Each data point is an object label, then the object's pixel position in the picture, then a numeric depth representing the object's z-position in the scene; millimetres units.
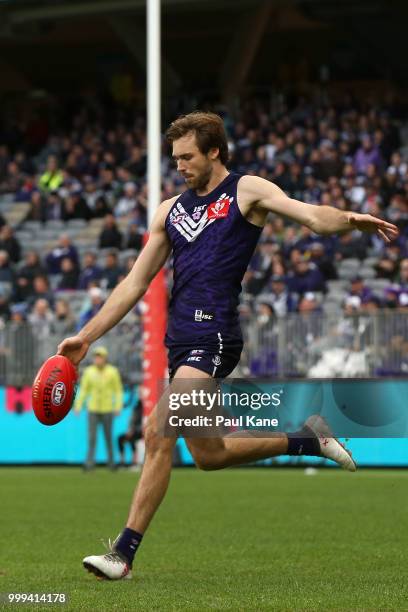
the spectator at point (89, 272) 26656
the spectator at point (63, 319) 23734
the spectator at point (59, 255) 27828
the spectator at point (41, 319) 23594
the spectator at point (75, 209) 30672
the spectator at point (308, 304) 22344
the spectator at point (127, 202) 30234
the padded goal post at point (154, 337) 22500
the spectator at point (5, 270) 27953
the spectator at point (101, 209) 30422
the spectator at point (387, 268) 23859
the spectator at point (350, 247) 25000
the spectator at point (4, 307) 25984
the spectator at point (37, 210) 31031
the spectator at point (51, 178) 31844
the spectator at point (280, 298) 23391
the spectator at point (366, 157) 27422
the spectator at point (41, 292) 26516
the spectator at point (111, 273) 26078
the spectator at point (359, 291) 22938
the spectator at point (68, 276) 27156
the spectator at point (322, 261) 24483
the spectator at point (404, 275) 22469
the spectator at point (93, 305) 24516
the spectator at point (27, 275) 27016
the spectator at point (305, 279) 23859
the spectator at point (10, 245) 29422
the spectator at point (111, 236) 28438
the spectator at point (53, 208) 31078
